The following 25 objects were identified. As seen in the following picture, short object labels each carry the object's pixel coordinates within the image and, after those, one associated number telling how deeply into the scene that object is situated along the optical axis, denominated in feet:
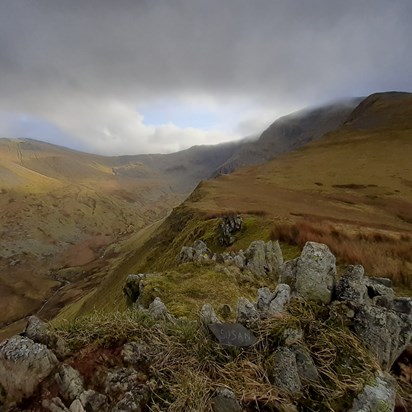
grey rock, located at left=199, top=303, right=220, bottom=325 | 19.95
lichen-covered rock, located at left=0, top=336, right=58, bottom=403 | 16.76
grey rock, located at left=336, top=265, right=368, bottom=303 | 22.77
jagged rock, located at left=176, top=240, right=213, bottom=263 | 65.56
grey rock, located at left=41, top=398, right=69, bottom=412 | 15.97
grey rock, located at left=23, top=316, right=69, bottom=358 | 18.36
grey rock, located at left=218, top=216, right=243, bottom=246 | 93.56
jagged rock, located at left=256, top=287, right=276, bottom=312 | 24.11
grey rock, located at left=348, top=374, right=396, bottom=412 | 15.57
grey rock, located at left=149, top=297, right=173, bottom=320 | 23.27
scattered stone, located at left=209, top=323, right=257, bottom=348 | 17.95
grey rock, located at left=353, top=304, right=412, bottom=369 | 19.49
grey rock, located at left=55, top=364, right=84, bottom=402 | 16.51
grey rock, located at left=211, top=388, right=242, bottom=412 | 15.33
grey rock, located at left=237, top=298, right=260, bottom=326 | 19.67
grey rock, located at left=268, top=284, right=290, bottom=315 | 21.02
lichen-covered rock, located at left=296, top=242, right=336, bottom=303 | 23.90
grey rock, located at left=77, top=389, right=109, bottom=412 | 16.16
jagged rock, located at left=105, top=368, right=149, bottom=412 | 16.05
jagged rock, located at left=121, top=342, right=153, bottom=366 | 18.08
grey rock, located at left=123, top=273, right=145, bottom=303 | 48.07
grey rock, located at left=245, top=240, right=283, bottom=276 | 52.42
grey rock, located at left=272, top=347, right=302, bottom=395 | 16.29
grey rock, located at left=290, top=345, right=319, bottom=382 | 16.74
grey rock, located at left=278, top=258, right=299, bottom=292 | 29.75
